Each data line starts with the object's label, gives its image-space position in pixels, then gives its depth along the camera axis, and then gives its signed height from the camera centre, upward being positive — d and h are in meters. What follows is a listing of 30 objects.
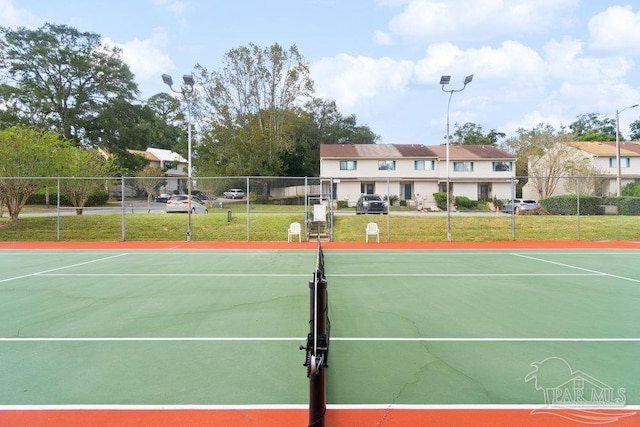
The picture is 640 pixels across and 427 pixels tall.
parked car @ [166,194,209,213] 24.02 +0.76
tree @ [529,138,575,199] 42.91 +5.54
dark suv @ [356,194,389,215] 28.05 +0.75
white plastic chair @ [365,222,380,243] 19.23 -0.61
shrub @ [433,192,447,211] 35.72 +1.45
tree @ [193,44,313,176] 43.22 +10.75
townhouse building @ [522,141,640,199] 42.88 +5.55
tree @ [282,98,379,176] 61.97 +13.06
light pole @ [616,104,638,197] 33.12 +7.10
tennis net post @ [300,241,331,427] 3.05 -1.02
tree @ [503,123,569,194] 45.72 +7.72
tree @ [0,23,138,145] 45.62 +15.85
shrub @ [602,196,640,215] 25.63 +0.52
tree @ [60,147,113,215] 22.77 +2.24
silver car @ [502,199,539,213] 29.05 +0.68
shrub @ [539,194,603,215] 26.94 +0.61
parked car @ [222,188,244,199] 22.39 +1.27
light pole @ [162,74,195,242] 17.98 +5.78
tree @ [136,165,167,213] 21.92 +1.76
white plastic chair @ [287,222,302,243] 18.91 -0.57
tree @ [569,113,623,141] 80.38 +17.12
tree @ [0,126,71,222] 20.64 +2.74
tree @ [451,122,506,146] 72.50 +13.74
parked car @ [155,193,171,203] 23.20 +1.10
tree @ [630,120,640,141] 77.12 +15.23
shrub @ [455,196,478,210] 29.56 +0.82
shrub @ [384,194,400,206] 36.91 +1.49
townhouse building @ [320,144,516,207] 44.03 +5.08
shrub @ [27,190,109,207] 29.84 +1.41
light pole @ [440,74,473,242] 18.02 +5.73
